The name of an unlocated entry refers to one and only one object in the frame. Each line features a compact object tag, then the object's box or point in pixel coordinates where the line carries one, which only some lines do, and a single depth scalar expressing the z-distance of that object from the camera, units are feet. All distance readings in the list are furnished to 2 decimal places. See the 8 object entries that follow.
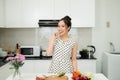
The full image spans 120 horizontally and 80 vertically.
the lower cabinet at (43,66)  12.08
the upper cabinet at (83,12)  12.50
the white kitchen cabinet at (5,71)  9.99
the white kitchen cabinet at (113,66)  12.19
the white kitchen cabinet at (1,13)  11.85
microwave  12.67
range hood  12.18
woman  8.22
